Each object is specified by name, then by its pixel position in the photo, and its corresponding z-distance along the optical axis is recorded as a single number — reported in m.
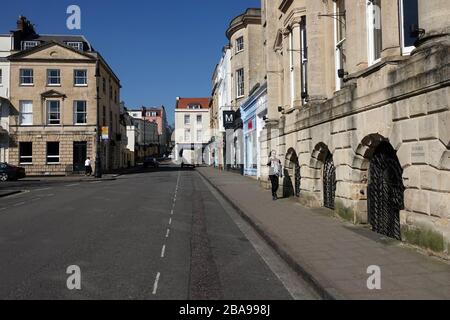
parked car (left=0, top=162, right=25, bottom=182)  34.19
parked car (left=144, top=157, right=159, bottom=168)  61.41
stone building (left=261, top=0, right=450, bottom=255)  6.87
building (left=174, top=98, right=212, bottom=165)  90.06
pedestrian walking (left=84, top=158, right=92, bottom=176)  37.84
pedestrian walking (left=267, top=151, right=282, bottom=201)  15.66
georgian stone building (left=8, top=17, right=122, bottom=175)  42.59
